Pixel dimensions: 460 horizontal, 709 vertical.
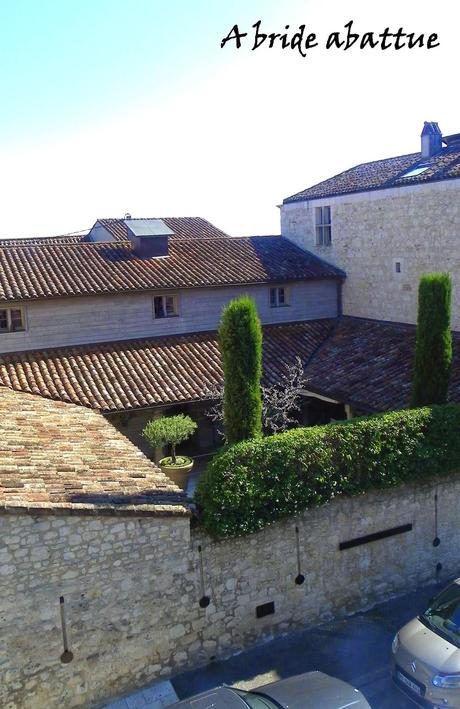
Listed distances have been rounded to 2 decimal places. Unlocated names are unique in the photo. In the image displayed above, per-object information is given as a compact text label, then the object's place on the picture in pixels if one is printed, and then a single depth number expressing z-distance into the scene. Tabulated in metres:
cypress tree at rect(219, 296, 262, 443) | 12.96
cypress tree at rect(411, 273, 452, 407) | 14.73
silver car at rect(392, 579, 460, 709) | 9.01
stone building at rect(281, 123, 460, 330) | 19.48
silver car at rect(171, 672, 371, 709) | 7.94
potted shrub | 15.38
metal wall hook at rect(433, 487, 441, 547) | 13.14
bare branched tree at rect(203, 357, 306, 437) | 17.27
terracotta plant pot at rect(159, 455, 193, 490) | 16.06
